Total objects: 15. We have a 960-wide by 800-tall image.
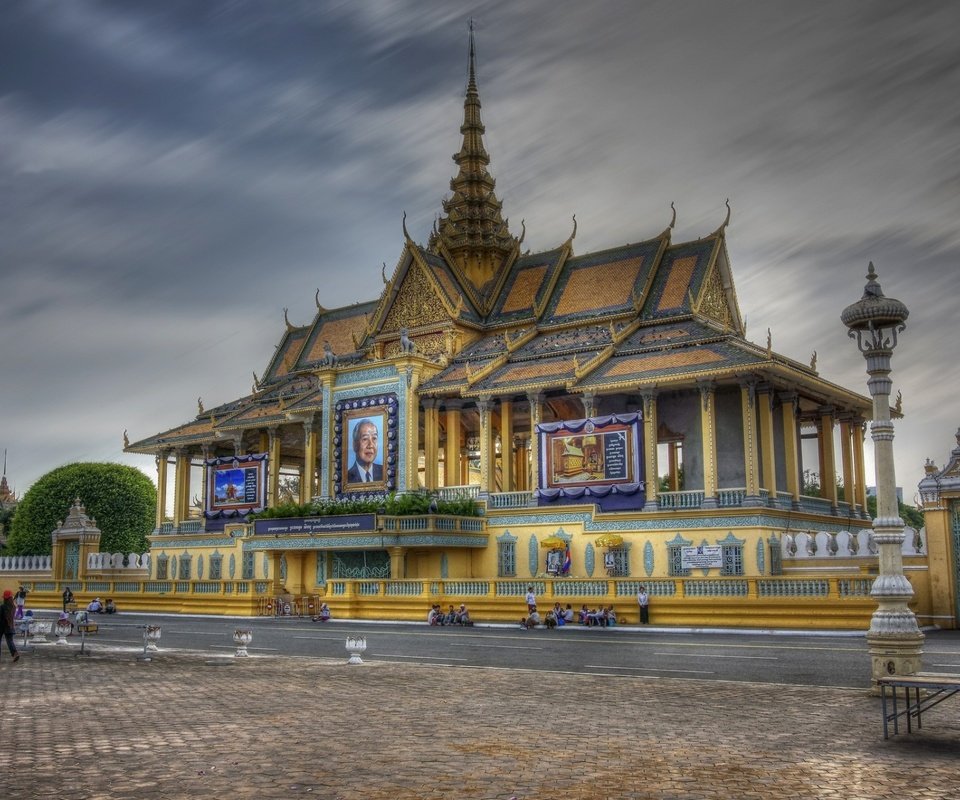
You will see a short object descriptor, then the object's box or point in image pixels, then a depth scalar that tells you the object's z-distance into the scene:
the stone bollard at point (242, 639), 18.18
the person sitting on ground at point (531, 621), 26.38
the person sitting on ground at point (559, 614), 26.78
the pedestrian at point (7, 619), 17.89
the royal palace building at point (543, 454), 30.09
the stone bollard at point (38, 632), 21.56
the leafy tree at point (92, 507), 60.41
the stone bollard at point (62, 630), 20.77
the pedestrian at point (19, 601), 28.20
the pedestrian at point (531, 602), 27.50
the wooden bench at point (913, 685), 8.80
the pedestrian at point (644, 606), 26.24
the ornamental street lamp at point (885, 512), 11.88
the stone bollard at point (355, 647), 16.75
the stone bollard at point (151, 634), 18.69
